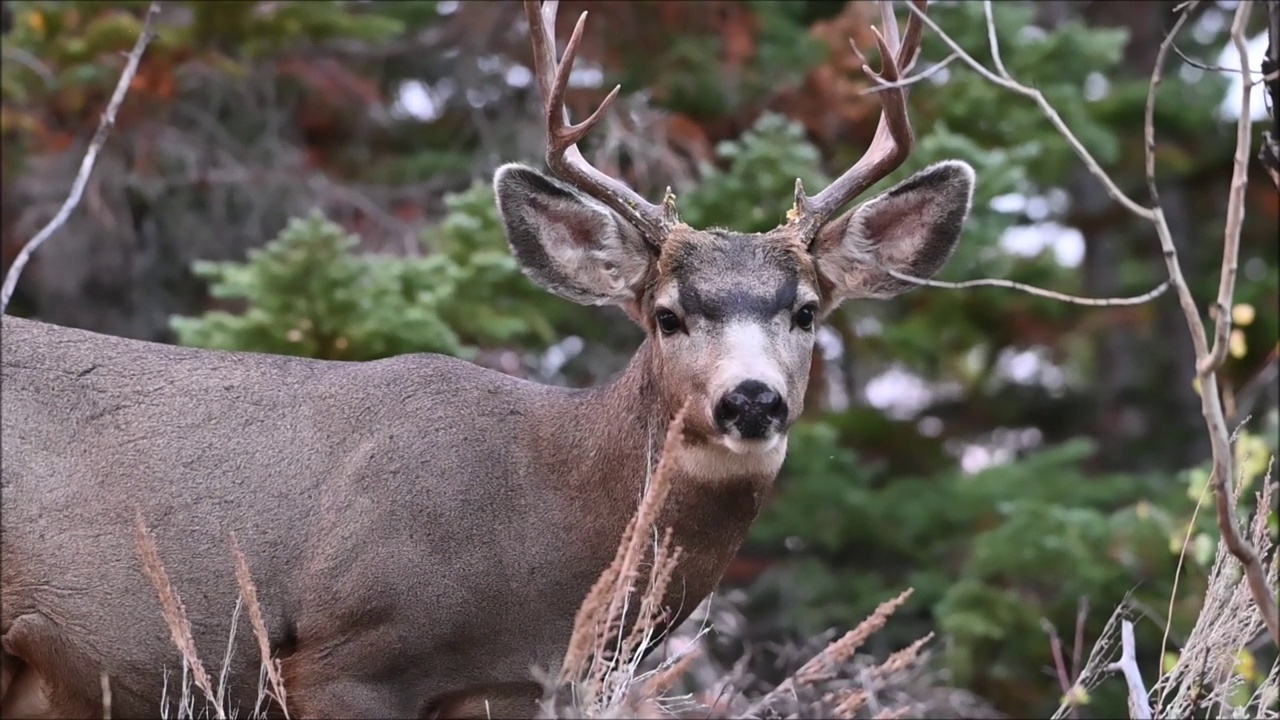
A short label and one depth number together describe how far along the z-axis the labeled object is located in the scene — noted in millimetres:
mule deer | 11219
